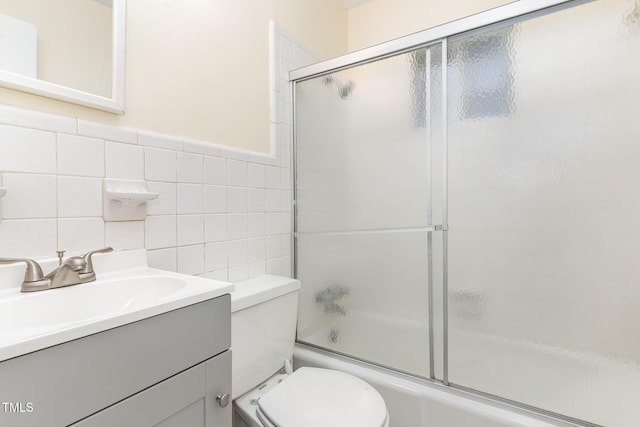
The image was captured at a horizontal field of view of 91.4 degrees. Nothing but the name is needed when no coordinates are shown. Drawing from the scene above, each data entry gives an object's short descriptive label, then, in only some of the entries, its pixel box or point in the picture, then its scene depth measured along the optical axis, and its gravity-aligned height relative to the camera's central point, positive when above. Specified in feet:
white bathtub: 3.72 -2.43
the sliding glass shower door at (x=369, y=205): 4.48 +0.14
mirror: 2.65 +1.56
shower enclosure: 3.43 +0.10
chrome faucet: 2.52 -0.49
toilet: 3.23 -2.04
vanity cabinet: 1.59 -0.98
